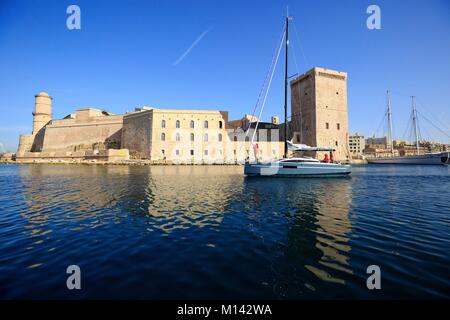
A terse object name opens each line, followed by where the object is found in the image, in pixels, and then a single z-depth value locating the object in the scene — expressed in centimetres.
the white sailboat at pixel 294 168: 1798
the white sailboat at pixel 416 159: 4353
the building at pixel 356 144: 10231
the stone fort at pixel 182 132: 4547
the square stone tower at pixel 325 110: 5022
